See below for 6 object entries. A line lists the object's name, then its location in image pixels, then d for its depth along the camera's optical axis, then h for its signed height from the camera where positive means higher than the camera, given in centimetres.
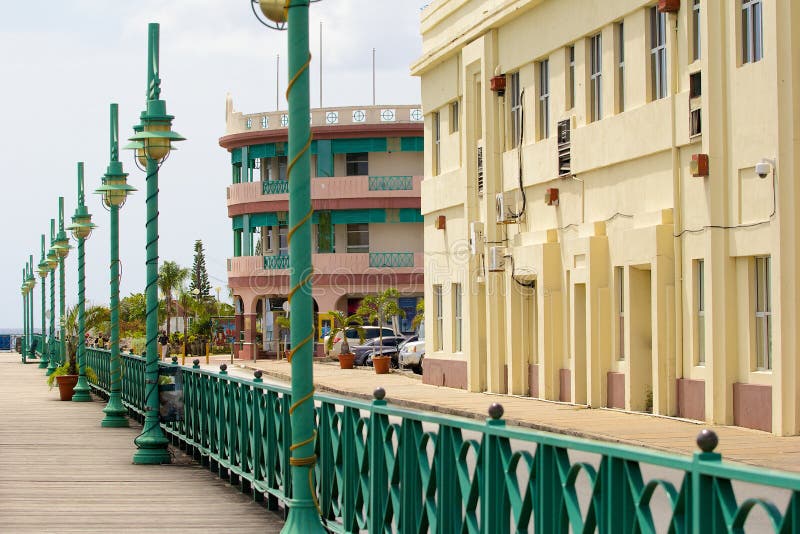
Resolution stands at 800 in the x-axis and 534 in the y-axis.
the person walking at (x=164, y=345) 7094 -173
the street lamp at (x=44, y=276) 6054 +177
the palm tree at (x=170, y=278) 9360 +231
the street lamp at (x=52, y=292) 5047 +92
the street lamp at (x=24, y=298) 8301 +96
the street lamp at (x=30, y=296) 8106 +105
